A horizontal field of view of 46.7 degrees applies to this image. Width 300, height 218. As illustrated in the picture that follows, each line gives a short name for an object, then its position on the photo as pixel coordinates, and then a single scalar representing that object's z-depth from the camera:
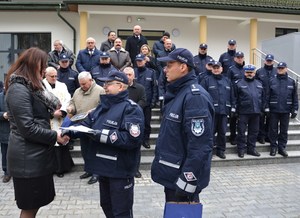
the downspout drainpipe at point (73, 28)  12.12
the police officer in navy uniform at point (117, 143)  3.10
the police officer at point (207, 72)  7.41
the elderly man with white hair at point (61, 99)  6.10
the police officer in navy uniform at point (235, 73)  7.98
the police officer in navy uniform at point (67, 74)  7.29
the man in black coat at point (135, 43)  9.20
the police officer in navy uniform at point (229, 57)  8.77
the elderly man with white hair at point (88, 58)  8.06
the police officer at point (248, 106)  7.38
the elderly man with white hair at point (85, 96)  5.71
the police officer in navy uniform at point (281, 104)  7.59
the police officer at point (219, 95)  7.26
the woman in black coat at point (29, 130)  2.83
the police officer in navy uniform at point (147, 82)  7.54
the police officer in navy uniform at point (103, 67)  7.29
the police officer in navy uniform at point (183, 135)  2.74
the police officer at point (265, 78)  7.99
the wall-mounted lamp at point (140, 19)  12.47
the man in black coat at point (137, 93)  6.66
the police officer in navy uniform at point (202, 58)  8.46
